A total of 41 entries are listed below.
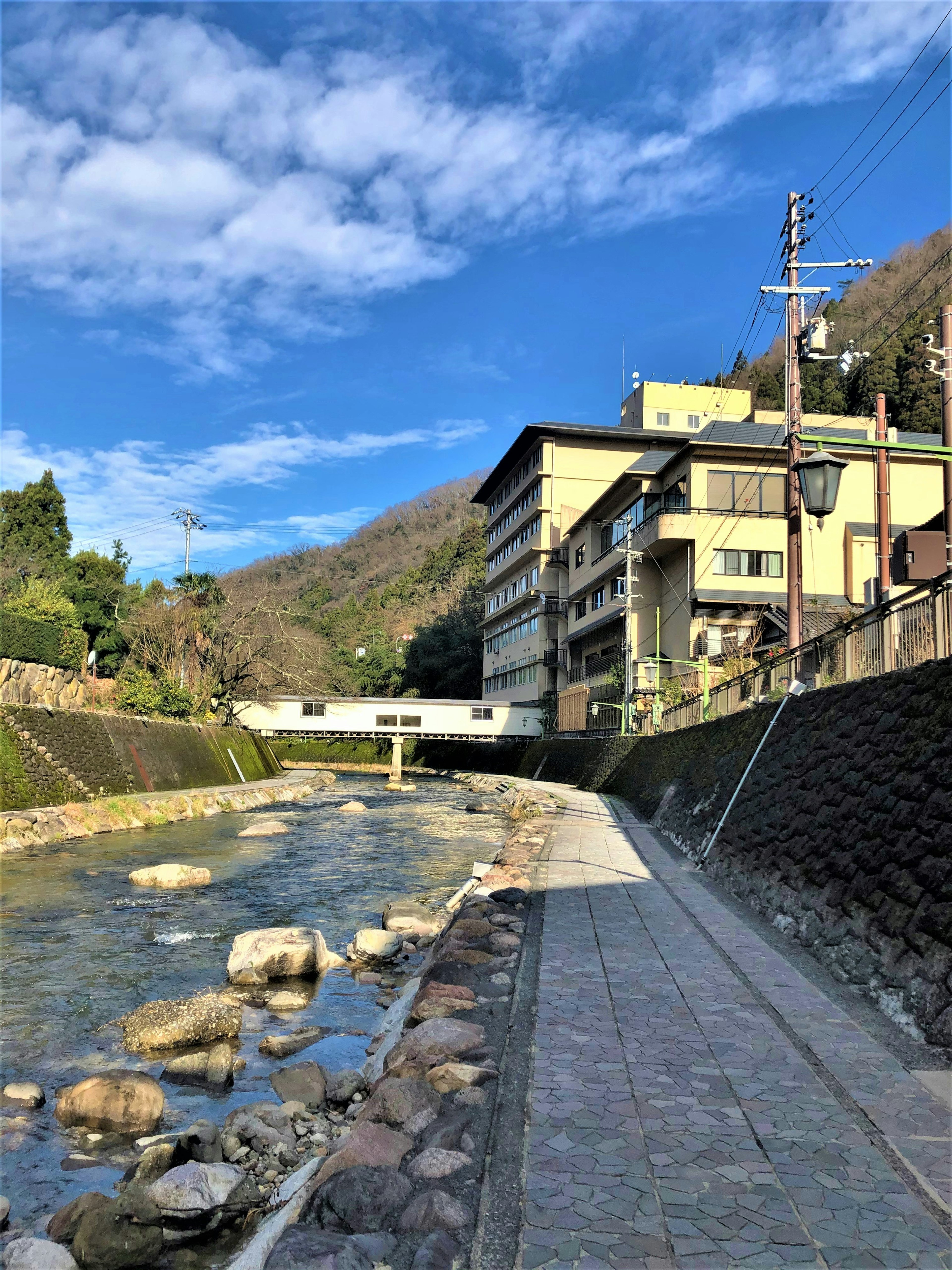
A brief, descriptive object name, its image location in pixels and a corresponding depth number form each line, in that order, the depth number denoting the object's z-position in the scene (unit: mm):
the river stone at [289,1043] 7016
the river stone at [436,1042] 4957
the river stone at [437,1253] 2957
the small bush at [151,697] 34000
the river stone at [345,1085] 5934
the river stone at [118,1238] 3941
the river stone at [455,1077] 4520
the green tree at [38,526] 40469
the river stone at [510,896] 9812
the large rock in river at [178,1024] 7031
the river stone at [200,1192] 4312
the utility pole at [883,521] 13344
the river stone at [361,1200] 3355
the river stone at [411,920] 11164
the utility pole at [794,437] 17000
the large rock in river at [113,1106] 5617
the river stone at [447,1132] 3857
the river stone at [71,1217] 4141
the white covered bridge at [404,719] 50438
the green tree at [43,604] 32156
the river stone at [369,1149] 3717
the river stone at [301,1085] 5945
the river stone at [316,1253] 3027
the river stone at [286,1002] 8234
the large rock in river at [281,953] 9164
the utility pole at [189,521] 53906
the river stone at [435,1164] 3633
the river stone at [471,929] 7957
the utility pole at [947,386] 12055
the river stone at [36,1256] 3750
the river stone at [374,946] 9992
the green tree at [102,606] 40094
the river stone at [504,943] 7484
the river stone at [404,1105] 4180
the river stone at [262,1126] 5199
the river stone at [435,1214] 3250
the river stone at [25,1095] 5891
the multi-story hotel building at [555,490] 52812
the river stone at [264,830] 21375
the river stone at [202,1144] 4984
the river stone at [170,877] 14039
